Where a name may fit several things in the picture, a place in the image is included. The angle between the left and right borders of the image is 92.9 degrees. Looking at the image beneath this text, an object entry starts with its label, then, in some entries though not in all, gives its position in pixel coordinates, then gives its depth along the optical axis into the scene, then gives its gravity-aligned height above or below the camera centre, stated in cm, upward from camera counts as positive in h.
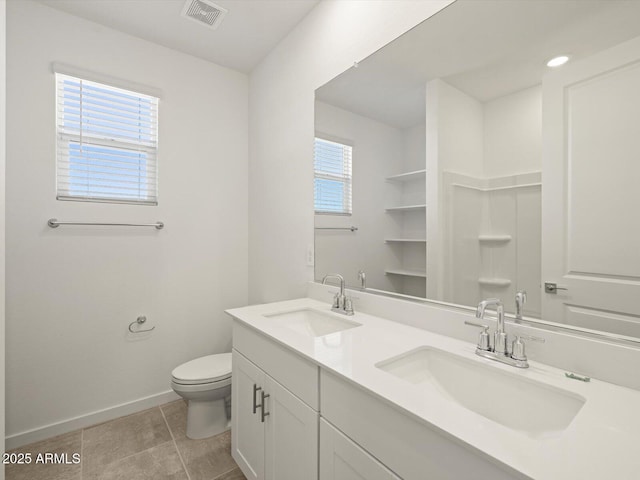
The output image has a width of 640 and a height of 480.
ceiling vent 185 +143
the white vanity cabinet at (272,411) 104 -70
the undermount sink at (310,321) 154 -44
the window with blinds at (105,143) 193 +65
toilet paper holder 217 -60
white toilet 183 -95
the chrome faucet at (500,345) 91 -33
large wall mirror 85 +28
